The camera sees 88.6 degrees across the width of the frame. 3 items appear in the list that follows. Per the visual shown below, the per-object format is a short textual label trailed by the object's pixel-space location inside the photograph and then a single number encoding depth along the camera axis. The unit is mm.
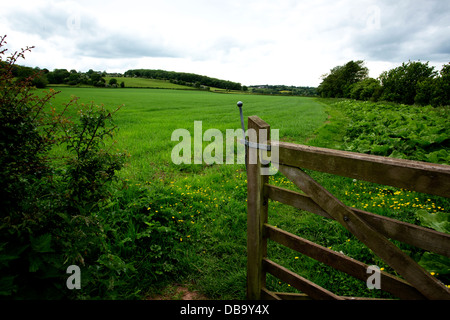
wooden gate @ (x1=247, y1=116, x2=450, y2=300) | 1508
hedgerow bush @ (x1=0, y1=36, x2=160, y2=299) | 1960
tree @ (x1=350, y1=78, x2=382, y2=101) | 47812
